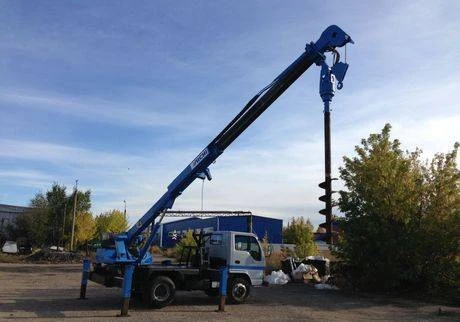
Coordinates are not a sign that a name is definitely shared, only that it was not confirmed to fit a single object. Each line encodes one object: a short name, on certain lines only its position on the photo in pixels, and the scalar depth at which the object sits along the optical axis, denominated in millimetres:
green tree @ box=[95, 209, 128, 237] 59241
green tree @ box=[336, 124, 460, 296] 20703
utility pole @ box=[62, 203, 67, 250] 55900
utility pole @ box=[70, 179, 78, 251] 50831
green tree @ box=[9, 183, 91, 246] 56969
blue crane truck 15734
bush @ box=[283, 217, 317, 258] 49588
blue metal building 71875
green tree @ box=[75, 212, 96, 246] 56250
